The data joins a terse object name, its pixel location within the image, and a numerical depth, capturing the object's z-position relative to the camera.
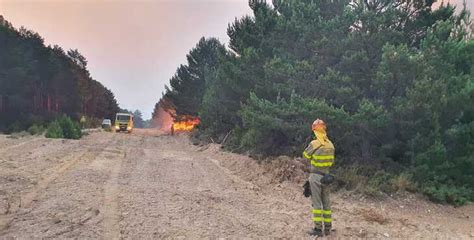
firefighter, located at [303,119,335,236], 8.01
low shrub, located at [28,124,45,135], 35.19
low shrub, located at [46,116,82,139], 30.77
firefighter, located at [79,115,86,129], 55.53
